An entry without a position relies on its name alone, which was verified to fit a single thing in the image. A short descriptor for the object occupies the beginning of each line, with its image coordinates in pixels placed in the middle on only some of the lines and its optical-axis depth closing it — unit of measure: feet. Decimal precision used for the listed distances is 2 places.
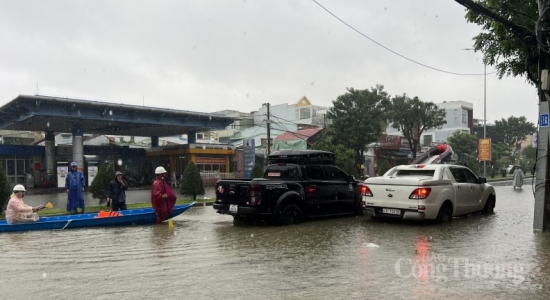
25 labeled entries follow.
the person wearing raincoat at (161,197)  39.11
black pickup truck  34.83
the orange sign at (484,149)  133.28
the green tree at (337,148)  126.00
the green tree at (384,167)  104.42
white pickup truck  34.04
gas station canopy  101.81
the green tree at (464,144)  171.85
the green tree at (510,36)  31.96
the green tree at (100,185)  58.54
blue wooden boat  34.96
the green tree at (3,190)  46.57
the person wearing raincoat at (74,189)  47.34
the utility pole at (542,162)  31.73
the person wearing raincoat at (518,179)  87.10
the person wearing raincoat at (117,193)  42.83
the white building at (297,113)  195.93
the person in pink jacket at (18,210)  34.73
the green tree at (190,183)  64.80
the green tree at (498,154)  180.86
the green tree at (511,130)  217.40
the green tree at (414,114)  138.31
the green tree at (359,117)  130.31
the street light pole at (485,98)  146.30
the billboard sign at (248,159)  108.37
